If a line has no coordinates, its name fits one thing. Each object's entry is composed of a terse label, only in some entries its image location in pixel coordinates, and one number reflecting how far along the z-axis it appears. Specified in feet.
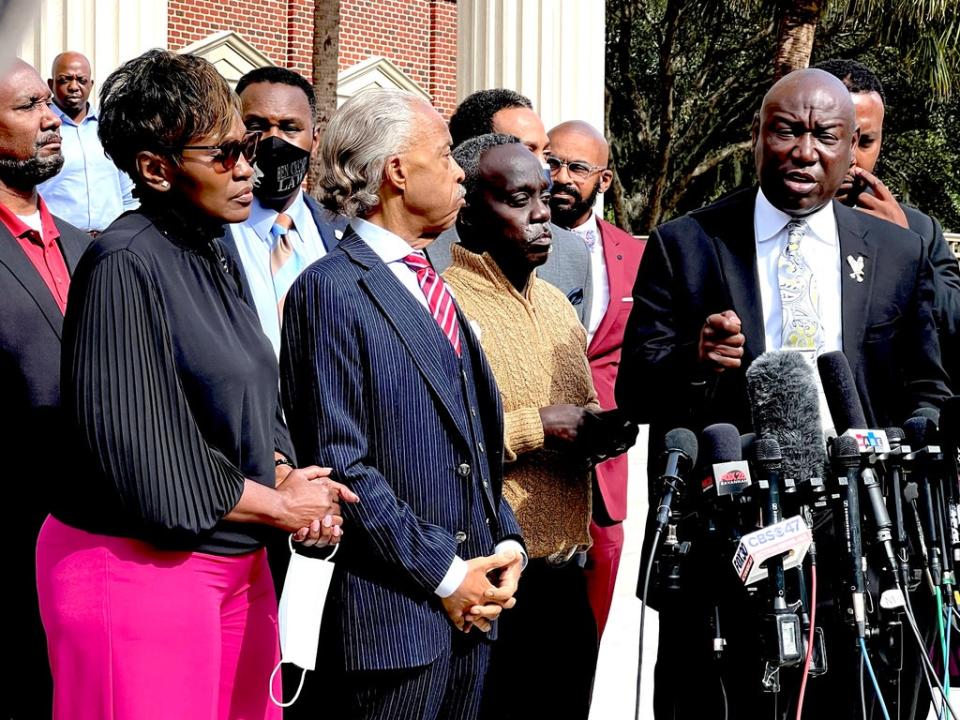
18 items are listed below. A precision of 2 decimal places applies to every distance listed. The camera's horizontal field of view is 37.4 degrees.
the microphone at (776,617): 10.23
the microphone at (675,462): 10.32
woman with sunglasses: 9.59
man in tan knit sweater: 13.70
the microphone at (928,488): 11.11
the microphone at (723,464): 10.68
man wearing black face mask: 15.31
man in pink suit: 16.37
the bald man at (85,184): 27.22
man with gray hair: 10.37
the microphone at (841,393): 11.51
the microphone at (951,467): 11.03
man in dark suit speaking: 12.74
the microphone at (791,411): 11.24
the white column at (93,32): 34.83
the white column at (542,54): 42.52
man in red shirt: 12.32
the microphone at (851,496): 10.56
